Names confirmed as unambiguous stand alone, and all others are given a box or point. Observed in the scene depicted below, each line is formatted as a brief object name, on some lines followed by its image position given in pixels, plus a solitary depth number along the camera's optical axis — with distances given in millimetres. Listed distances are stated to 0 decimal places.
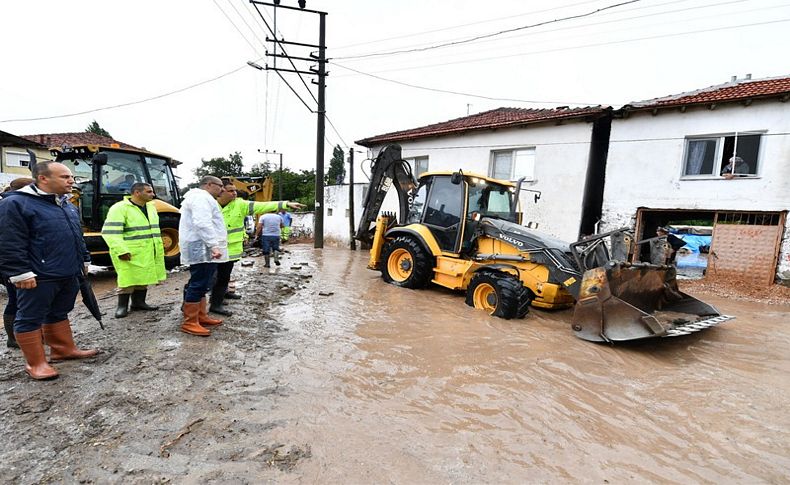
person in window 8414
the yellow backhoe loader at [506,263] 4223
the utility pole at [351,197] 14497
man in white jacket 3818
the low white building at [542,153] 10203
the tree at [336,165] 61375
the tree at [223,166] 54281
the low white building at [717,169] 8000
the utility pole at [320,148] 13352
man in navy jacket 2678
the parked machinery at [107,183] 6828
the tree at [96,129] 49822
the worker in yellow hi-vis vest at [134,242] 4125
